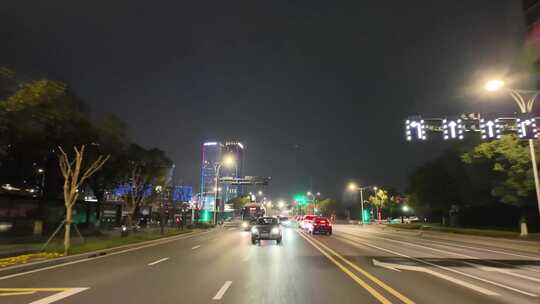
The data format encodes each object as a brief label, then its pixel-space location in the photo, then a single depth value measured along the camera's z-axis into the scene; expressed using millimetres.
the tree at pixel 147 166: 46975
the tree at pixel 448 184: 49625
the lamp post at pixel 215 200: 64250
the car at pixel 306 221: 46925
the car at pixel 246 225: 55294
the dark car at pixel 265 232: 27016
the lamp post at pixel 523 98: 25689
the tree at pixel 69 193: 19548
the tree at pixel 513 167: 33875
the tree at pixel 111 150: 41906
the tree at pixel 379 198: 89562
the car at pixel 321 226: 40219
